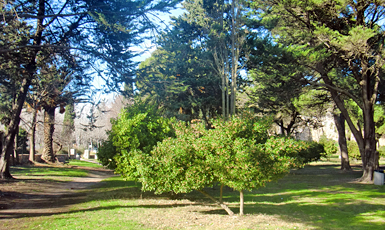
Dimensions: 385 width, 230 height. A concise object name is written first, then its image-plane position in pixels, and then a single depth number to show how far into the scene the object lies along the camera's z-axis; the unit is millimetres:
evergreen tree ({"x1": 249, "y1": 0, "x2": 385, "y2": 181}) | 14961
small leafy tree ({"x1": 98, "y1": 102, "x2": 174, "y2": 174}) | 11328
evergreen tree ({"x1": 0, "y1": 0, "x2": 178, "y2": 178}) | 10922
